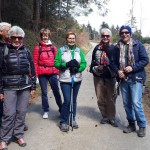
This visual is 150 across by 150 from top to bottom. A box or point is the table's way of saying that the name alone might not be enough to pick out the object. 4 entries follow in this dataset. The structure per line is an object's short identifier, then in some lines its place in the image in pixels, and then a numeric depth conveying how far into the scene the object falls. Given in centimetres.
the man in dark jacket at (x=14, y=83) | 312
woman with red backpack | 415
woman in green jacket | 368
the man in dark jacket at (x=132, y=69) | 352
